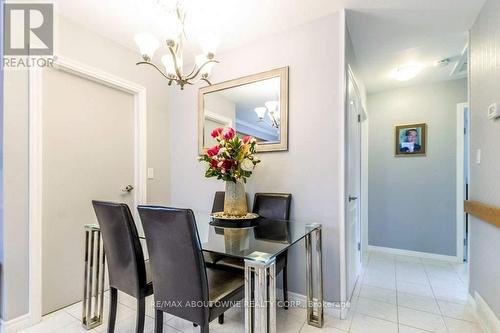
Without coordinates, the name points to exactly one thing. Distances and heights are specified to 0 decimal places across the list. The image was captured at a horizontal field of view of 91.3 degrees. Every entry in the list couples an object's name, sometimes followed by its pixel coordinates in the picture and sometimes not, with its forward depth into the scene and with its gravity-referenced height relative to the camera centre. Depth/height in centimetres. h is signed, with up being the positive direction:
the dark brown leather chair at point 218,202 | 233 -33
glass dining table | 109 -43
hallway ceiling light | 269 +108
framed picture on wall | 317 +37
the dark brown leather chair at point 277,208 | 201 -35
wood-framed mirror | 215 +57
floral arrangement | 181 +7
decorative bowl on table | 179 -40
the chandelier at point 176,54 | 153 +76
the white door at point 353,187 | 204 -18
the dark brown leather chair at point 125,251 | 140 -50
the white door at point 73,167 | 189 +0
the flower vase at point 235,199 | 189 -25
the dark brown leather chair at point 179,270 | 115 -51
